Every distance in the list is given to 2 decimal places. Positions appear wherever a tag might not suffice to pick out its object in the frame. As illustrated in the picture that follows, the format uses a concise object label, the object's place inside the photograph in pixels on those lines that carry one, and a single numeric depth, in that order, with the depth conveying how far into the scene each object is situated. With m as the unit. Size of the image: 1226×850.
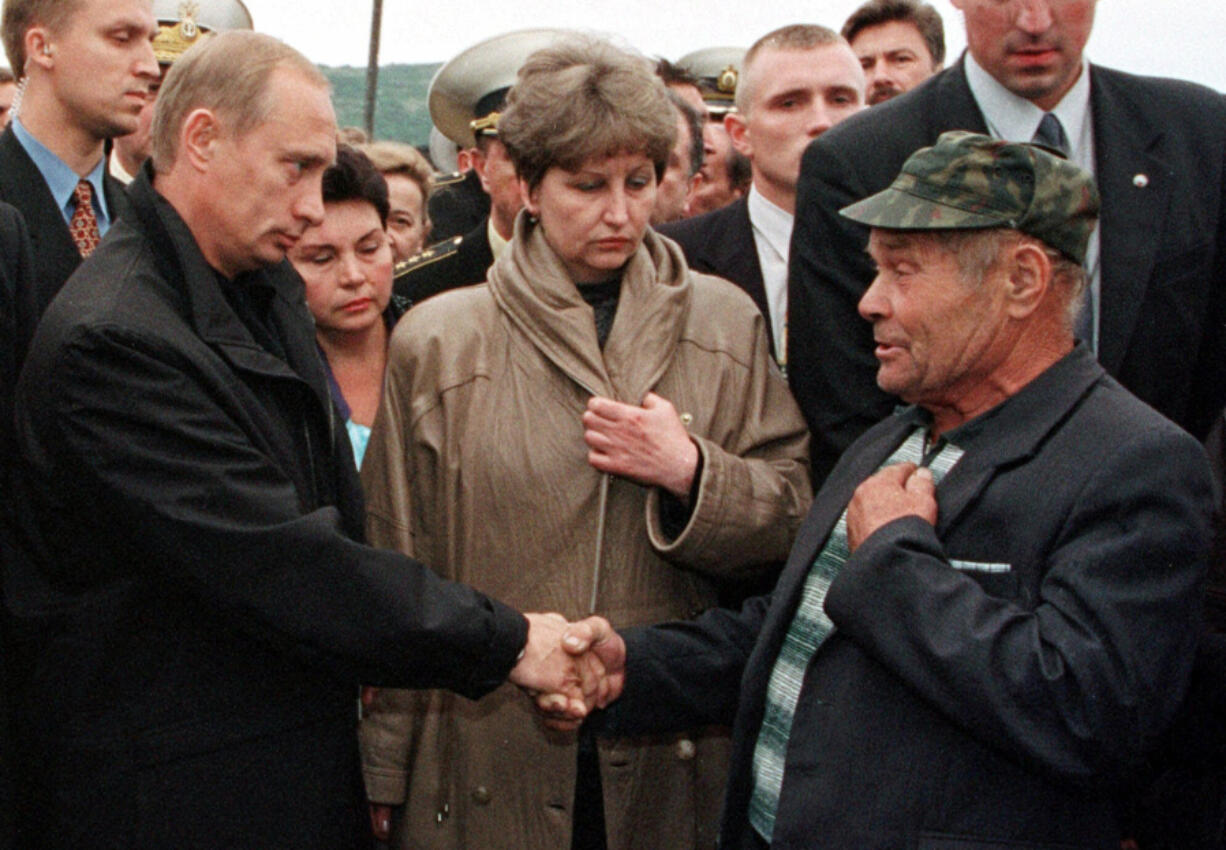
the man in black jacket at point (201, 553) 2.64
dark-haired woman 3.98
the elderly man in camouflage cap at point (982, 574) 2.20
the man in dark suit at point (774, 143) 4.29
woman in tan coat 3.18
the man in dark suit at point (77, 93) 4.09
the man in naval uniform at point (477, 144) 4.76
